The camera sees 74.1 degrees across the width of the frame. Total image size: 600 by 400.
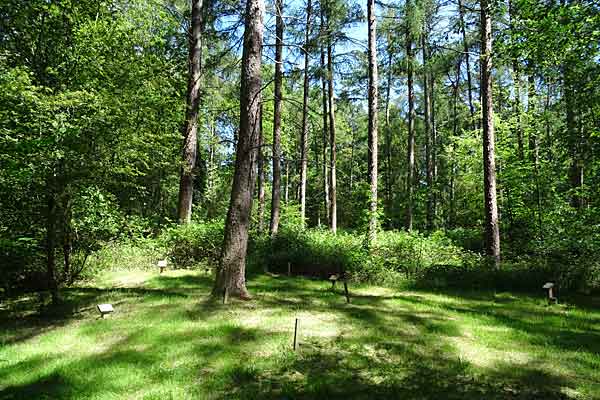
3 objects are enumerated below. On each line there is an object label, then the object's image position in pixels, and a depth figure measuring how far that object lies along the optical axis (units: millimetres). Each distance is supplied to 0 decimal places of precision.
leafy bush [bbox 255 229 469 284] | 11641
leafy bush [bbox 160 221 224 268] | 13633
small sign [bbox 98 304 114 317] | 7028
